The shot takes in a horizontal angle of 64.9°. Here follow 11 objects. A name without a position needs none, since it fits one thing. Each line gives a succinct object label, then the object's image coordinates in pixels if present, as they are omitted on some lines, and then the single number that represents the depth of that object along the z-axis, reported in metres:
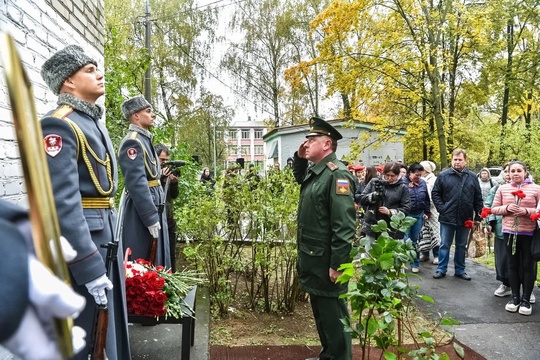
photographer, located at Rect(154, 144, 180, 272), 5.04
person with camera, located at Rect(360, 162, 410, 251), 5.67
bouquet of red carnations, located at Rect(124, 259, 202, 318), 2.73
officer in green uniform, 2.95
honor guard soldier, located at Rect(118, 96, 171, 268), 3.54
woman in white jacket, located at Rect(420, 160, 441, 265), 7.08
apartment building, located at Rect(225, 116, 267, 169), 75.75
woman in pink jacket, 4.70
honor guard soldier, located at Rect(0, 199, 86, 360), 0.67
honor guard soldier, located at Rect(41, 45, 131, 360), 1.87
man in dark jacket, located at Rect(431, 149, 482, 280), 5.95
